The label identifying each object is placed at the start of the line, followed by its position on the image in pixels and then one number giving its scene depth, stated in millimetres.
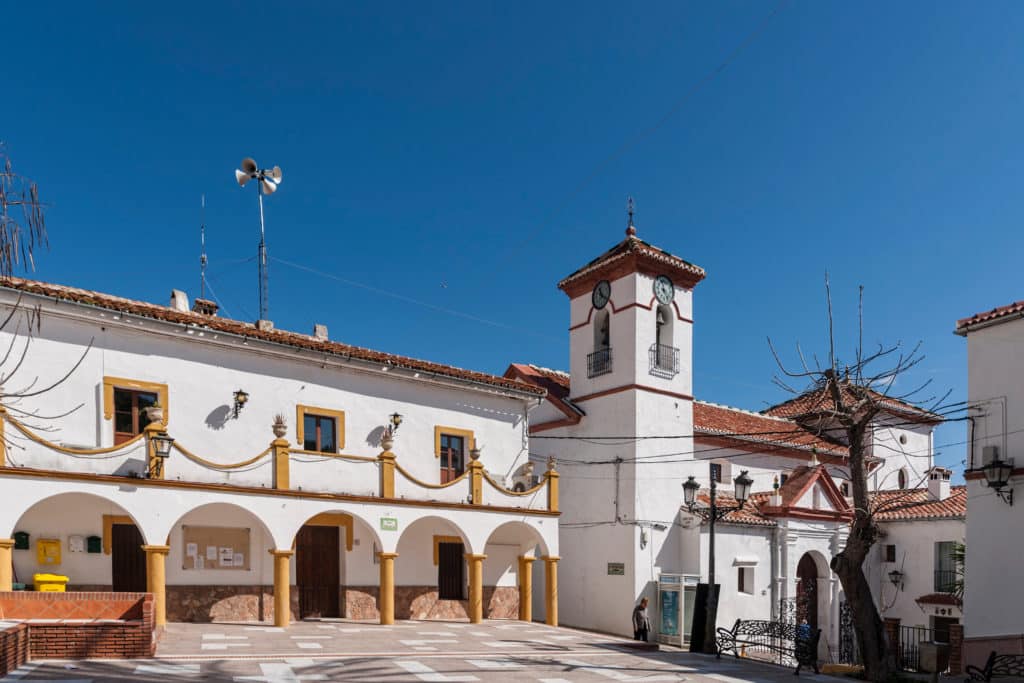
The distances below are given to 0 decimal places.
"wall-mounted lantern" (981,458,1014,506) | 17500
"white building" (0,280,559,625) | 16453
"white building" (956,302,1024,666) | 17688
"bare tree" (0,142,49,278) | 6673
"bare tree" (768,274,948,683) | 14969
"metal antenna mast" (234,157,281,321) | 23719
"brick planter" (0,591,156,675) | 11562
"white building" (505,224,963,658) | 25297
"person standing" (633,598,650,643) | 22500
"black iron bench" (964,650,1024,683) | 13750
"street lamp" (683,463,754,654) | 17719
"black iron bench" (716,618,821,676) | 15719
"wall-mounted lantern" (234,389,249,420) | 19078
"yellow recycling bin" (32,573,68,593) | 15406
